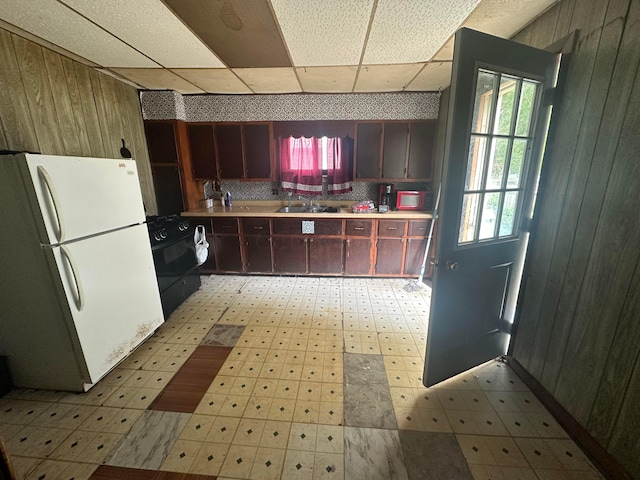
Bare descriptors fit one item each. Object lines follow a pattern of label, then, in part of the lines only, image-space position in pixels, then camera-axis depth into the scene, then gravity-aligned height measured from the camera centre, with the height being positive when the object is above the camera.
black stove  2.46 -0.87
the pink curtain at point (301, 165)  3.50 +0.06
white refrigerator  1.44 -0.57
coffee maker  3.54 -0.37
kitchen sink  3.67 -0.54
